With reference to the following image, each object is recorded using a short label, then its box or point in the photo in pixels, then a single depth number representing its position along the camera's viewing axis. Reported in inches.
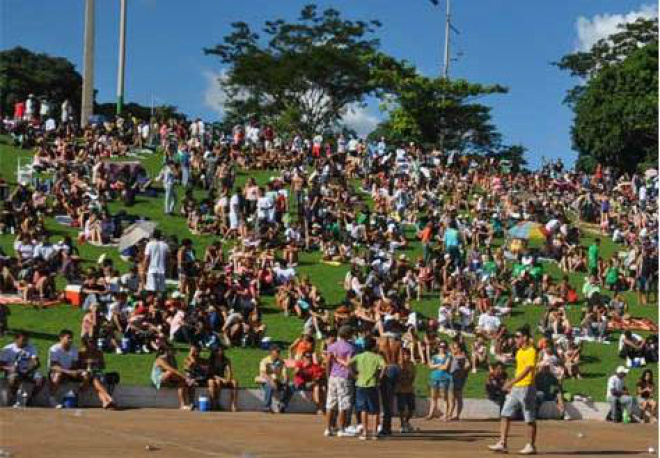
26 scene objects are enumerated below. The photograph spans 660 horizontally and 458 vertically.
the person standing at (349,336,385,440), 577.6
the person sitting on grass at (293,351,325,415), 720.3
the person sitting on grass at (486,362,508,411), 767.1
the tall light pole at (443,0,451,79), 2468.0
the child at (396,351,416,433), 640.4
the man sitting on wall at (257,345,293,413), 709.9
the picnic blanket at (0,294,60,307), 898.1
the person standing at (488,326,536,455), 549.6
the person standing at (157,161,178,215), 1230.3
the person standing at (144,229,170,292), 928.3
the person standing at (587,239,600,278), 1250.6
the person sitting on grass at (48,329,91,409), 657.0
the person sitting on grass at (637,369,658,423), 807.1
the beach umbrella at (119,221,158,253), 1069.1
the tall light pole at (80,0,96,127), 1795.0
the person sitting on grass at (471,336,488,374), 896.9
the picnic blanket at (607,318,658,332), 1064.8
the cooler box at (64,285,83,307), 915.5
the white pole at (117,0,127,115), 1861.8
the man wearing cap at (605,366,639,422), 800.3
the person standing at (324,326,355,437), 574.9
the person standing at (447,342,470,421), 733.9
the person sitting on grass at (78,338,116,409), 663.1
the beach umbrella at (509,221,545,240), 1273.4
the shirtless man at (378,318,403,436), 604.1
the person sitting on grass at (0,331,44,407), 645.9
